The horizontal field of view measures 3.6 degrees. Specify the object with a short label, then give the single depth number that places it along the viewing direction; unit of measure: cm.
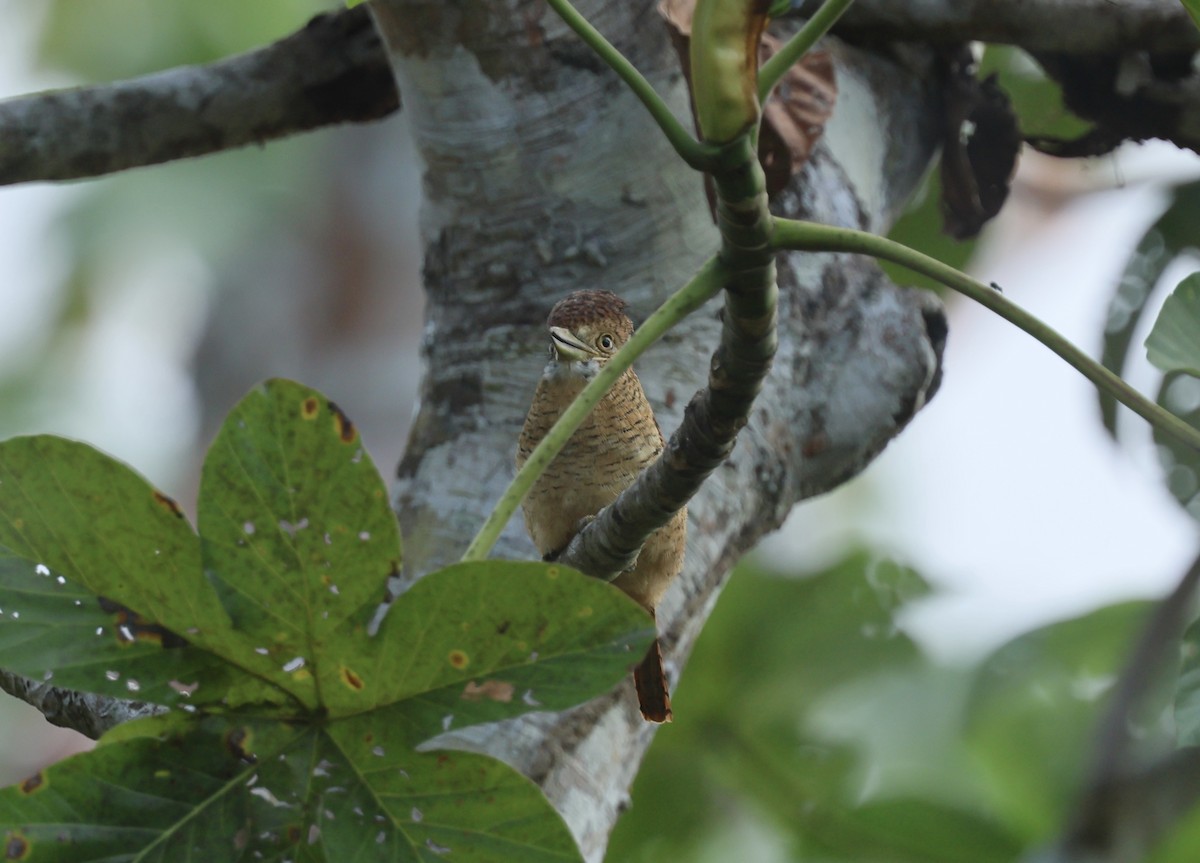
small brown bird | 762
